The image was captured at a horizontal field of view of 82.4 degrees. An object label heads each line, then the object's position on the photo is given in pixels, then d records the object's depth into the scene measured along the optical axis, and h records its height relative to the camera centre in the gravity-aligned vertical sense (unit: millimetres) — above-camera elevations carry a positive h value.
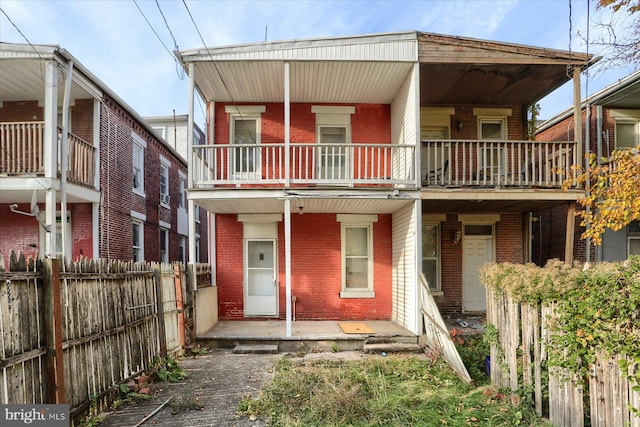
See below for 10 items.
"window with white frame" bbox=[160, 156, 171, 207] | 14289 +1884
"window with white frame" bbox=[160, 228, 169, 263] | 14167 -617
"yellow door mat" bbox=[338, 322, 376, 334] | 8219 -2384
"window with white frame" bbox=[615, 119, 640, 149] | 10852 +2718
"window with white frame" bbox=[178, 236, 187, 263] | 16255 -874
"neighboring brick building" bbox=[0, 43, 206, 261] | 7922 +1689
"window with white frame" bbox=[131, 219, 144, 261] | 11867 -315
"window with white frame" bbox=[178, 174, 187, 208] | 16250 +1661
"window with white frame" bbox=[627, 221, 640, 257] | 10781 -407
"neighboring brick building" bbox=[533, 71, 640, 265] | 10602 +2621
